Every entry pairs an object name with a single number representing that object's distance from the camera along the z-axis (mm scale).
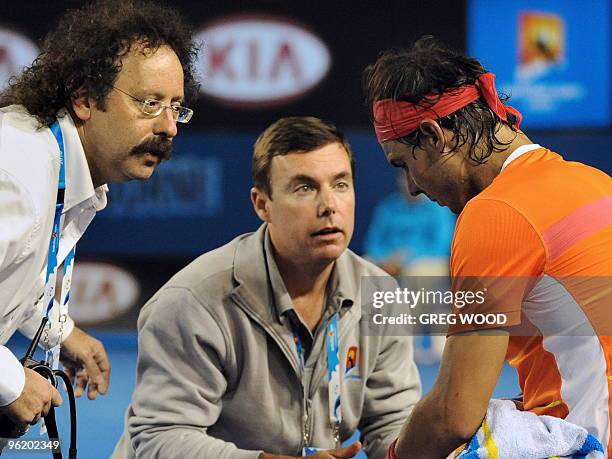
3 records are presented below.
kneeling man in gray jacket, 6297
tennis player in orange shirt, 4660
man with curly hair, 5031
